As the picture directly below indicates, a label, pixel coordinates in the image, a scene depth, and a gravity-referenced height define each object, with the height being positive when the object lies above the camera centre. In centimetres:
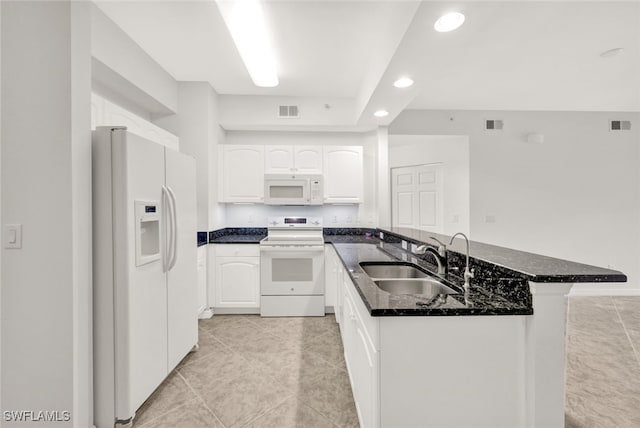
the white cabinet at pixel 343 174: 389 +48
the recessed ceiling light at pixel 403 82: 254 +112
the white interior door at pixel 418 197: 456 +22
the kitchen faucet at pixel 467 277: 151 -34
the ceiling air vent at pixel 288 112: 390 +130
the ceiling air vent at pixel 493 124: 434 +125
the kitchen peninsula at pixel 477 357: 119 -60
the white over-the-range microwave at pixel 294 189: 379 +28
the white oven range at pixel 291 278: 348 -78
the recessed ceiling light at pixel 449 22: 170 +111
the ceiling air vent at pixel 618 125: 442 +125
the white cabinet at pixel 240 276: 353 -76
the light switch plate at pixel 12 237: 152 -12
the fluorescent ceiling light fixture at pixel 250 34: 187 +128
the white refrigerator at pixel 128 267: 170 -33
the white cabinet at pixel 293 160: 385 +66
